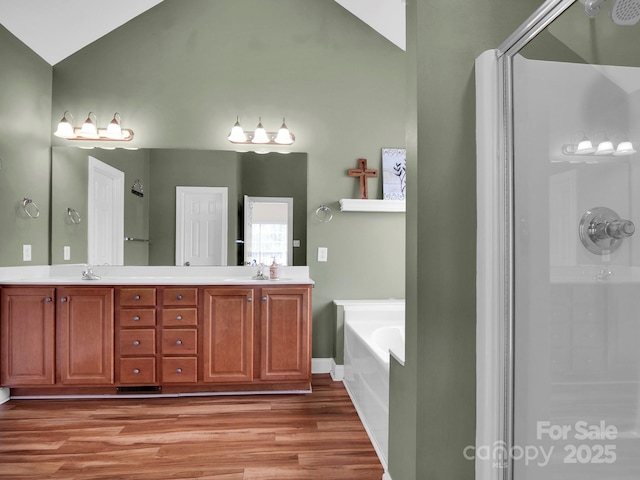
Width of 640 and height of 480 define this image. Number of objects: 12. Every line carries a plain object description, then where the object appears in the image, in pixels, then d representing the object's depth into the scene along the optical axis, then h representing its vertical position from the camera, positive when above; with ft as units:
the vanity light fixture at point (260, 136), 11.23 +3.00
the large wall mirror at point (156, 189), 11.07 +1.53
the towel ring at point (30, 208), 10.18 +0.95
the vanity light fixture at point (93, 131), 10.93 +3.08
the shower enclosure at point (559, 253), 4.18 -0.09
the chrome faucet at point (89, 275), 10.46 -0.77
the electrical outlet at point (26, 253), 10.19 -0.20
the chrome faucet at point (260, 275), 10.61 -0.78
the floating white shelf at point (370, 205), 11.37 +1.11
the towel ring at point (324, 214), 11.61 +0.88
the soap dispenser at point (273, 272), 10.88 -0.72
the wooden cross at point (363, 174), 11.62 +2.02
